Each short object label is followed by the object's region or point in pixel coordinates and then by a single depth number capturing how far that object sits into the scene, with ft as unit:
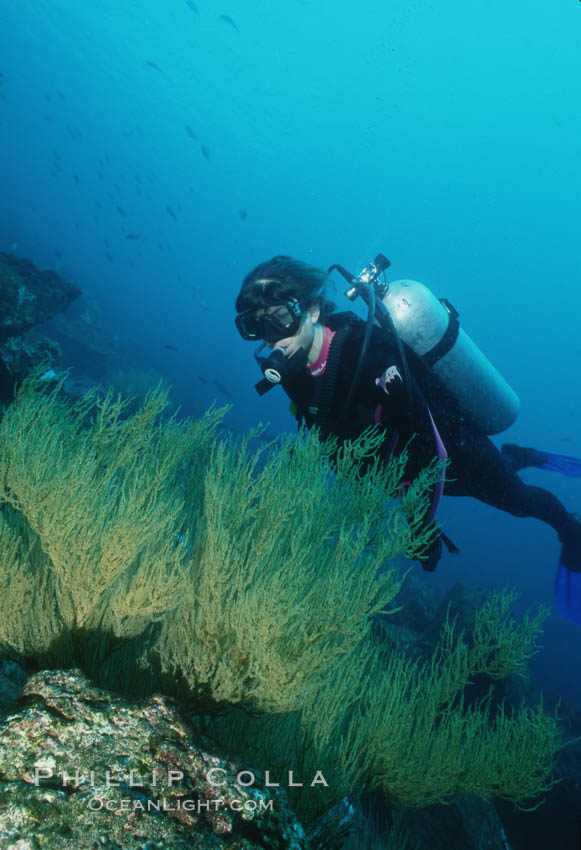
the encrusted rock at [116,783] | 1.69
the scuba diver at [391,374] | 4.25
